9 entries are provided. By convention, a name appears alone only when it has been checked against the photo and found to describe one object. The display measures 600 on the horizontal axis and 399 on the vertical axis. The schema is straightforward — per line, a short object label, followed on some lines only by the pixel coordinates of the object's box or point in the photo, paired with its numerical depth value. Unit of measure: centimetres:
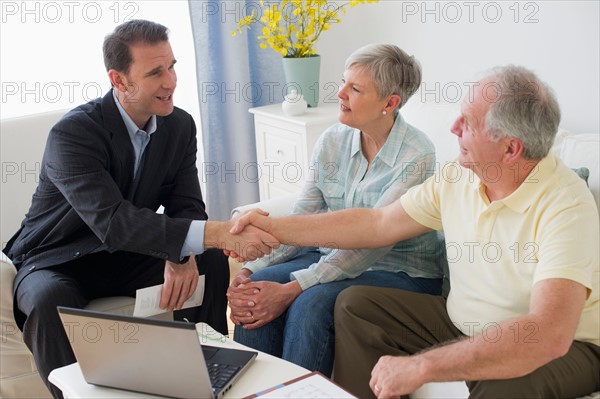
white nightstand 350
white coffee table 180
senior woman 234
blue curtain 383
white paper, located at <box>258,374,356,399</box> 170
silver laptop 169
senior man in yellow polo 173
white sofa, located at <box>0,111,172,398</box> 254
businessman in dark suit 240
